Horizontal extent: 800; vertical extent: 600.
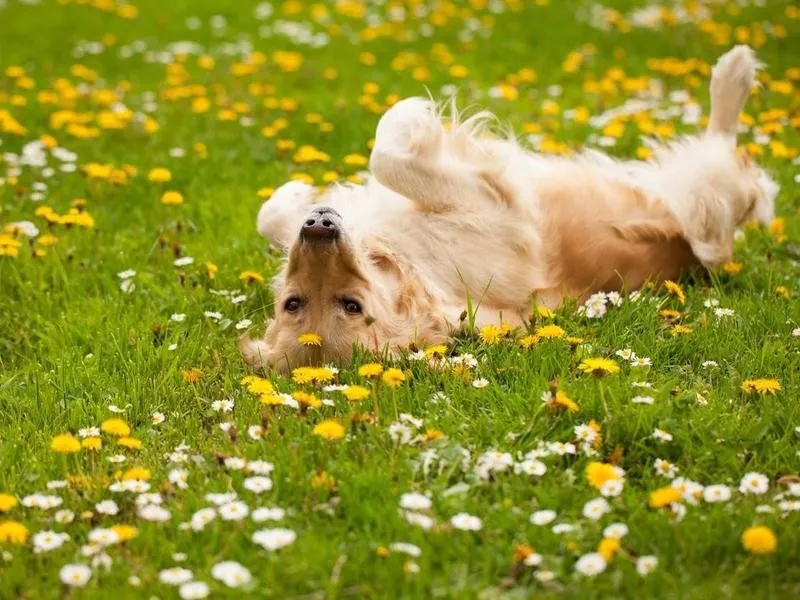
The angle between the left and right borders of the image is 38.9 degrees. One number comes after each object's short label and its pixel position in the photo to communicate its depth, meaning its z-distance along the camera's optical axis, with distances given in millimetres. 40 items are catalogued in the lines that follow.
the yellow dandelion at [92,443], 3382
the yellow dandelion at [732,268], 5066
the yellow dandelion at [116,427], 3336
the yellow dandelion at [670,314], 4418
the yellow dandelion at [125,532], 2875
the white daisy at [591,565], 2748
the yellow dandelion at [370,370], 3574
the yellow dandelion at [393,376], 3570
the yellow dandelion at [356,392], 3441
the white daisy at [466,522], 2969
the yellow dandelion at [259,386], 3600
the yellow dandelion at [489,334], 4148
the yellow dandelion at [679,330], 4293
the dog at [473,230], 4102
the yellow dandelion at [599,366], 3602
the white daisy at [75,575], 2748
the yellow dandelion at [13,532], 2873
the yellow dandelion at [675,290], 4555
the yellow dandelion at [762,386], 3729
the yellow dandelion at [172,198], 5457
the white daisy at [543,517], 2984
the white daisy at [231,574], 2714
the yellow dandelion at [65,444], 3217
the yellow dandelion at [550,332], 4098
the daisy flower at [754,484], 3139
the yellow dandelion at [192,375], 4129
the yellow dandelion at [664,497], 2938
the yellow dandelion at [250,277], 4824
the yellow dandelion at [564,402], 3480
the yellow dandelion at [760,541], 2705
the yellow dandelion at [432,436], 3455
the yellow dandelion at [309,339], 3924
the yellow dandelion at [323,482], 3203
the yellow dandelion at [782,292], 4762
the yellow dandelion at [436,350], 3978
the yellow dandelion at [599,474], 3090
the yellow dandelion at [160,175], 5676
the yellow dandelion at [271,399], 3461
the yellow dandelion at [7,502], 2969
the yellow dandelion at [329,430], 3291
